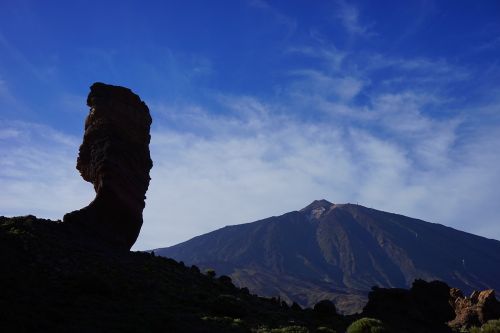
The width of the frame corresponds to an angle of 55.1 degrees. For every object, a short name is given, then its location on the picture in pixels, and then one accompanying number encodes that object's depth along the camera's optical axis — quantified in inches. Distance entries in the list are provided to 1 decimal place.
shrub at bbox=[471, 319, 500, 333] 1239.4
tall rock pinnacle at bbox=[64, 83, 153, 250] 1414.9
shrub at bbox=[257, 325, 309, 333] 965.2
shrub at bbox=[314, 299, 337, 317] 1502.2
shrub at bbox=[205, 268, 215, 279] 1670.6
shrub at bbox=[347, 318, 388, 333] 1081.8
